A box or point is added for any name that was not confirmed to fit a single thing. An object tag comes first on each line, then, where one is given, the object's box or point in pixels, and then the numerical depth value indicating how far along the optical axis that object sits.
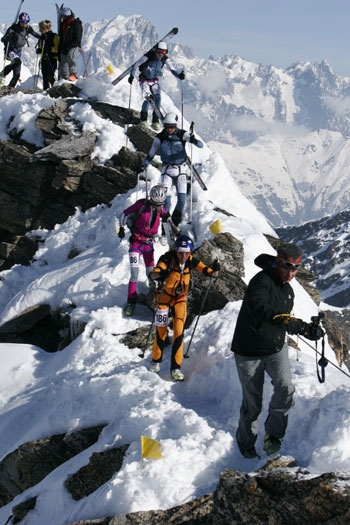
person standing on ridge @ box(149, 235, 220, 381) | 10.91
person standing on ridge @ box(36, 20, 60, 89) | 27.47
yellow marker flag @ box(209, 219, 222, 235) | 15.67
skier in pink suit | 13.70
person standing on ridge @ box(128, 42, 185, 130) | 22.42
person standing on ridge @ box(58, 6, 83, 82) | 26.17
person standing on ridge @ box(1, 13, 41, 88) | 26.77
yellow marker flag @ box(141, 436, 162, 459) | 7.46
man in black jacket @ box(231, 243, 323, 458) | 7.46
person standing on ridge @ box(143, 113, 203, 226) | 16.80
